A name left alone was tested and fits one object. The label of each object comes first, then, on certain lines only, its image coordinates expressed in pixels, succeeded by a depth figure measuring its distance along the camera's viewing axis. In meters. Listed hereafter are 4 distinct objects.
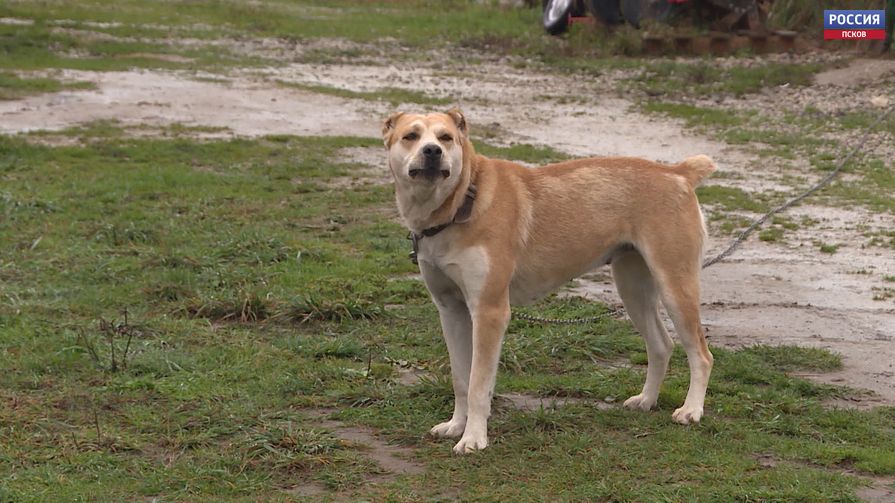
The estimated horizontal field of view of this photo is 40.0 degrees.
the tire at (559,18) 23.88
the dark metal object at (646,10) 21.70
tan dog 5.62
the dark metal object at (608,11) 22.59
